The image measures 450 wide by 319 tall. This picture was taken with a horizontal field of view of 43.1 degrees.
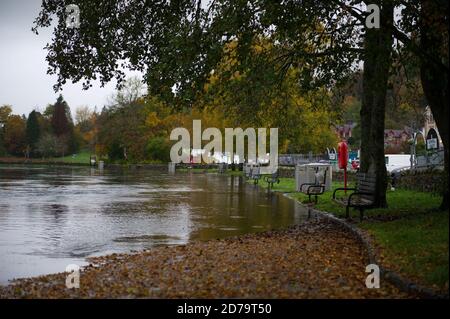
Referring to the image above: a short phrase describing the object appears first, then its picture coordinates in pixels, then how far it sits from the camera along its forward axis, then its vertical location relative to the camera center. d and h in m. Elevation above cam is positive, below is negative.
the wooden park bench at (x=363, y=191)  13.17 -0.93
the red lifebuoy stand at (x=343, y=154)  23.83 +0.08
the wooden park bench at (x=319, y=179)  25.96 -1.10
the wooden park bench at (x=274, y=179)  32.89 -1.39
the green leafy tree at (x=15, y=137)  133.62 +3.75
